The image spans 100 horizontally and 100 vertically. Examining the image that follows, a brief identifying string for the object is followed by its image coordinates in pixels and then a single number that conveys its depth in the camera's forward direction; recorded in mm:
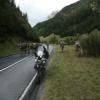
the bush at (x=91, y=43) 12635
